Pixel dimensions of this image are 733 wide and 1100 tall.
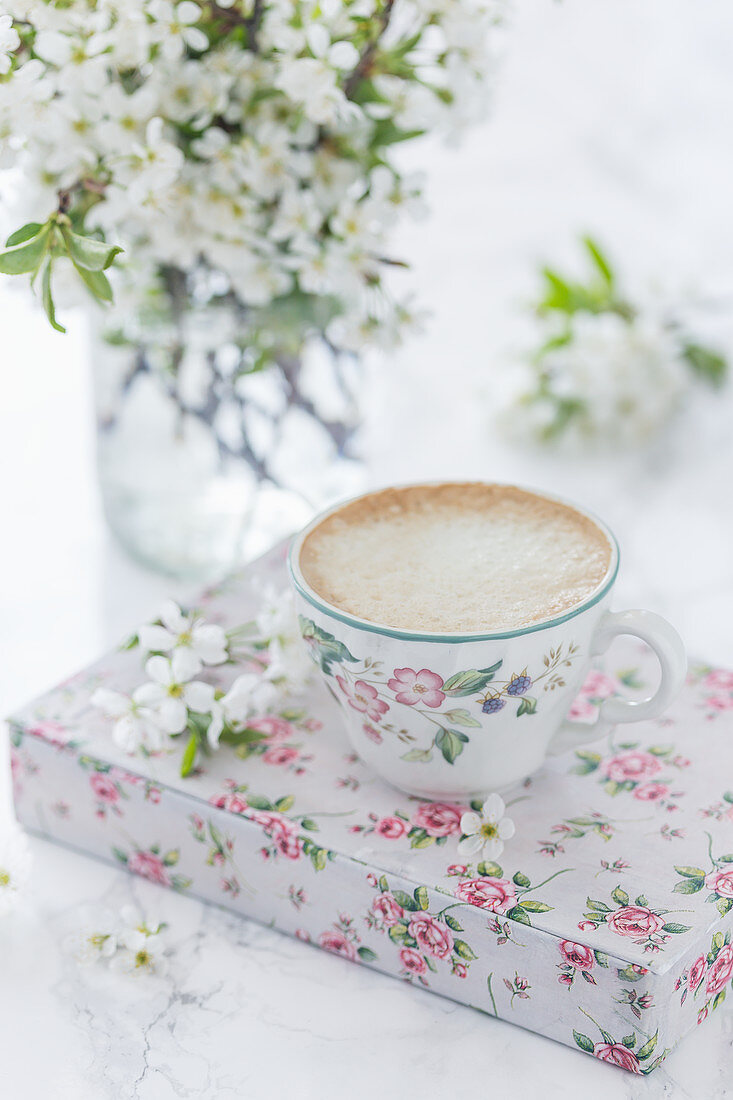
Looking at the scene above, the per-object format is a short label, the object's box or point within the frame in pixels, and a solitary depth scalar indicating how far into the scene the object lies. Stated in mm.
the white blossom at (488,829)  705
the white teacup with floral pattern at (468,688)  685
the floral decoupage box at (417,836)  680
